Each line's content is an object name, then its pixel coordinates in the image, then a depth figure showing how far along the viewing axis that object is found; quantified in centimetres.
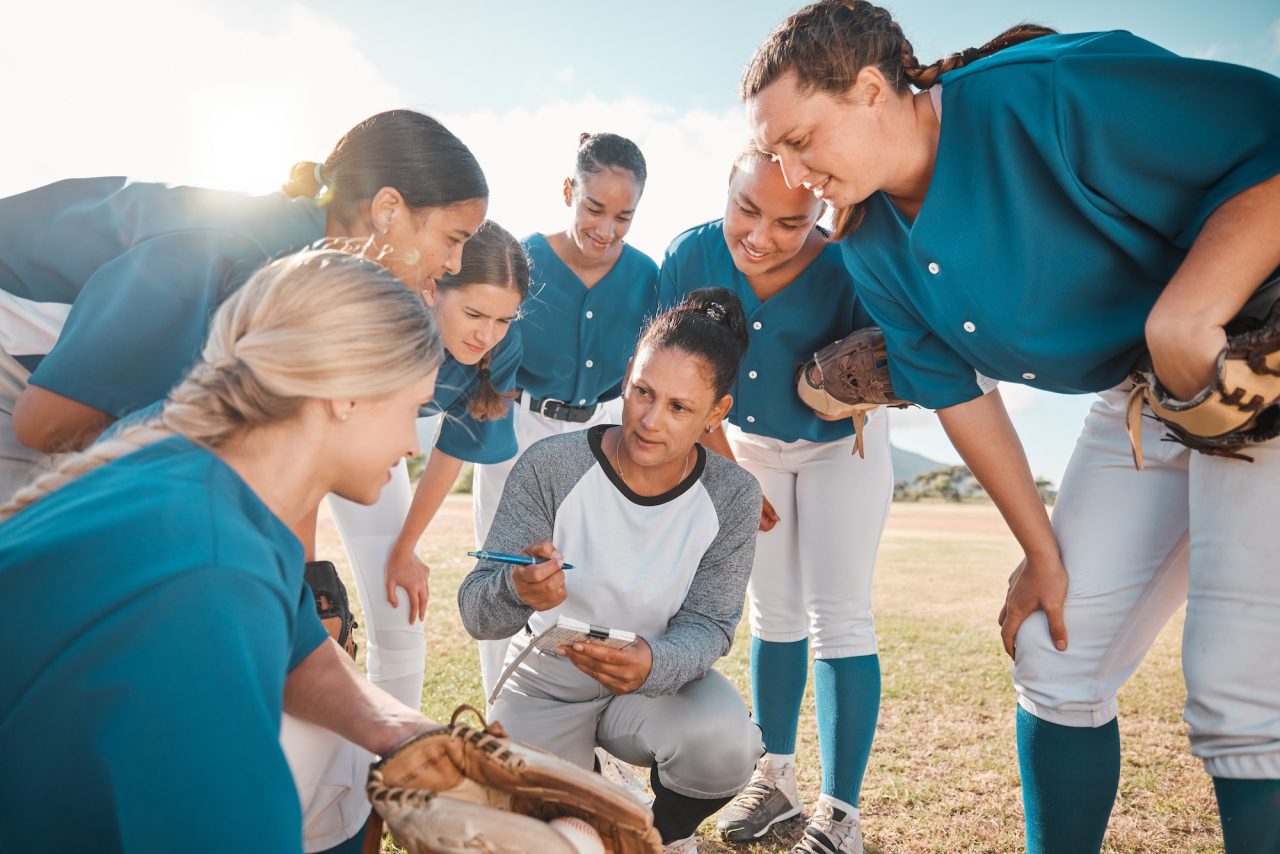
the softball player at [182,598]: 111
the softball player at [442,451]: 310
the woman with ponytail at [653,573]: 233
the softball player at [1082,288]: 174
